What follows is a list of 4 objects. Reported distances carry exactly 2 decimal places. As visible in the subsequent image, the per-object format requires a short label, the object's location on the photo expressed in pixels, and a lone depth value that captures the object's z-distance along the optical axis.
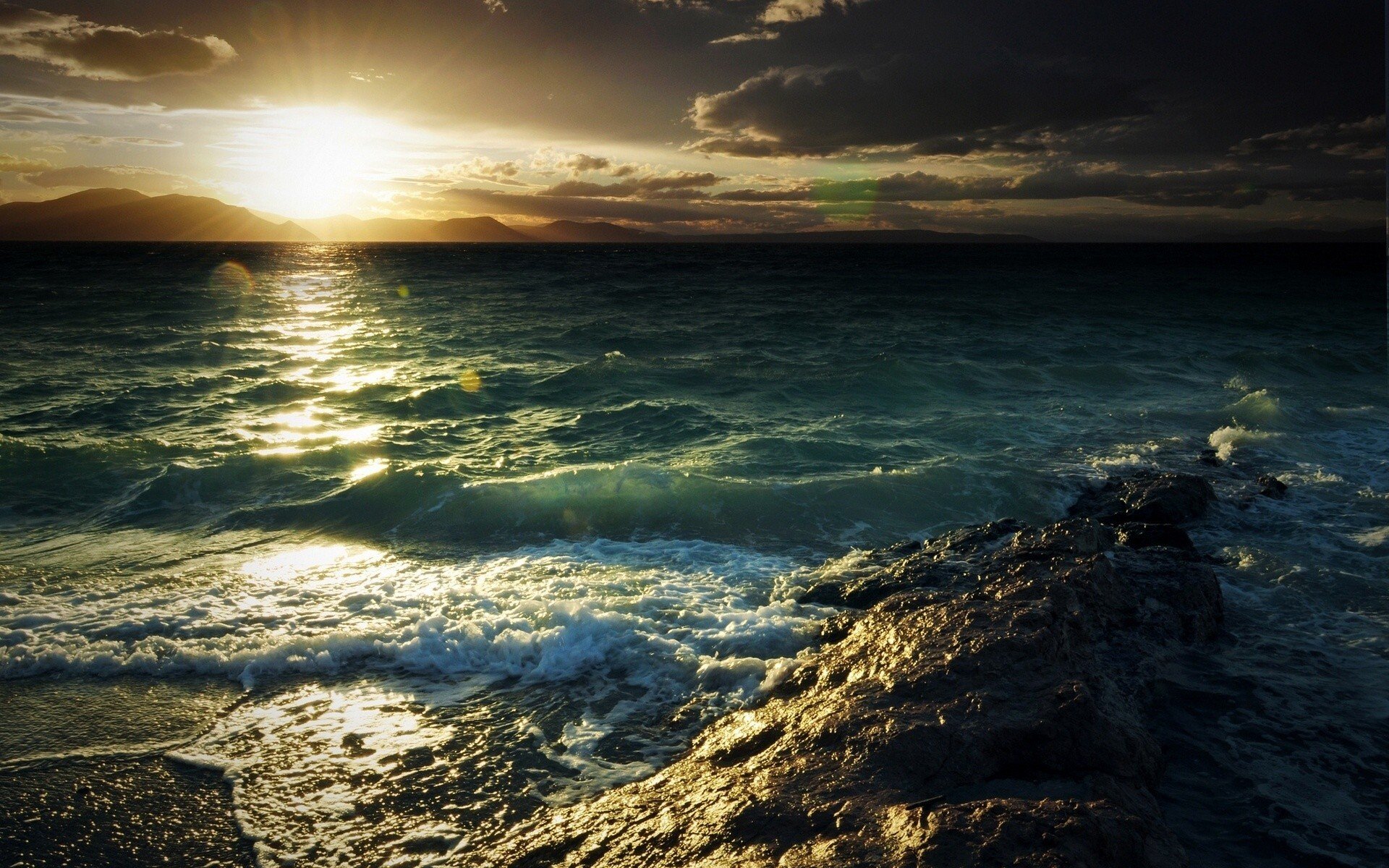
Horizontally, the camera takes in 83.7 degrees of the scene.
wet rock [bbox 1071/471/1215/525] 9.74
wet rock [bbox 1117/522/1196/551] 8.43
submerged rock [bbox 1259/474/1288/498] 10.96
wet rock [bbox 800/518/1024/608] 7.53
